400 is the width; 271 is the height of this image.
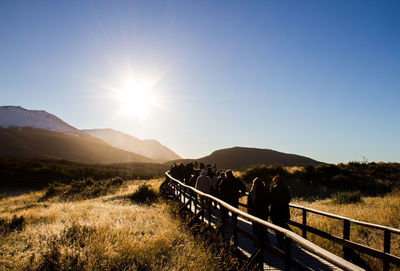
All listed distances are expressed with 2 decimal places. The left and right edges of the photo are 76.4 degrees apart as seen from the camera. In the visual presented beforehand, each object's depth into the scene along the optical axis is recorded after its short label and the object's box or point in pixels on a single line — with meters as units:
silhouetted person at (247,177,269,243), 7.21
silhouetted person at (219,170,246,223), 8.66
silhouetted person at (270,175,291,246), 7.11
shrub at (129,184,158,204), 16.69
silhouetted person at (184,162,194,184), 17.15
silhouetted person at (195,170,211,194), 10.25
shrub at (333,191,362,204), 15.52
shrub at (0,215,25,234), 8.77
